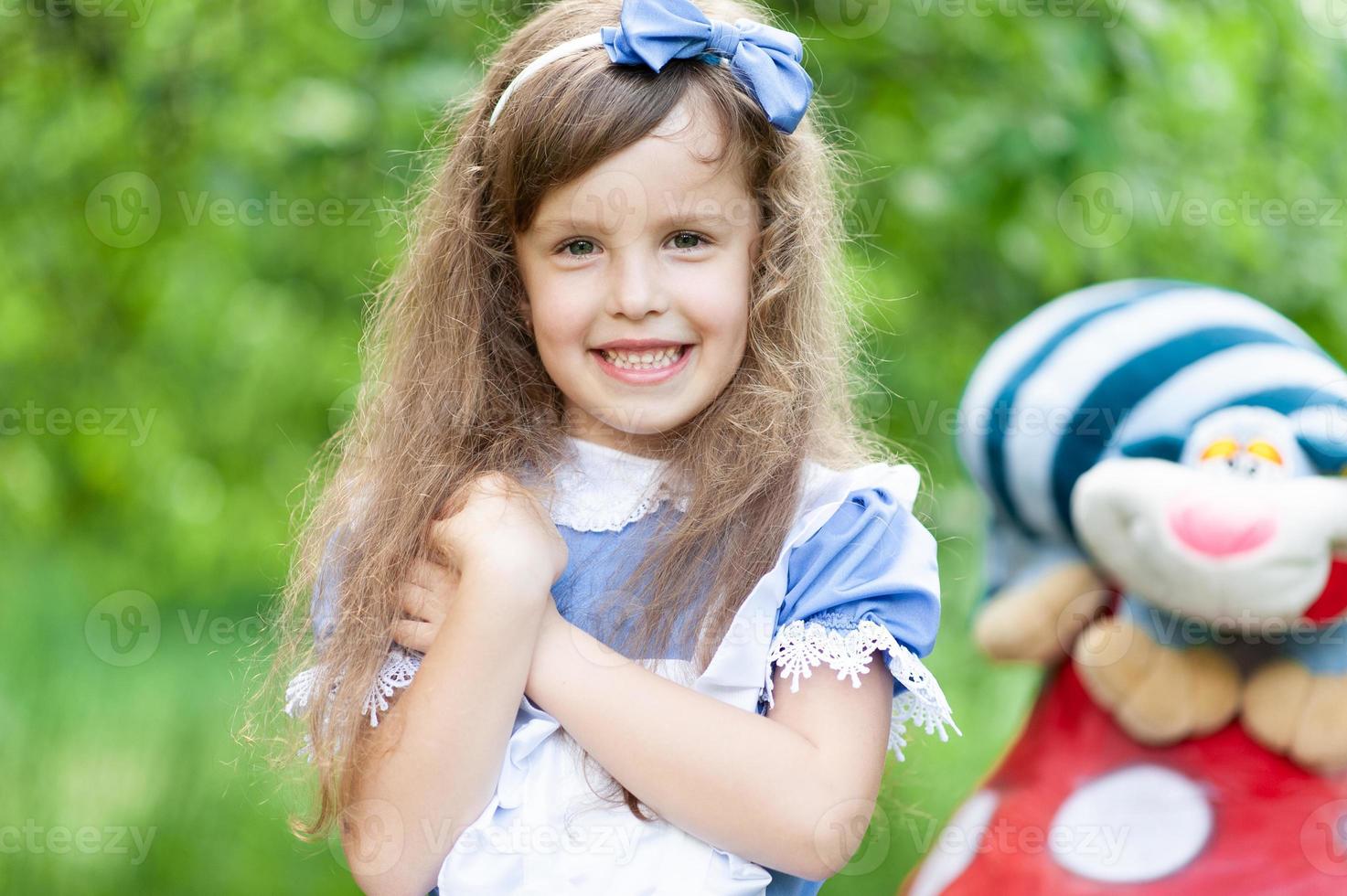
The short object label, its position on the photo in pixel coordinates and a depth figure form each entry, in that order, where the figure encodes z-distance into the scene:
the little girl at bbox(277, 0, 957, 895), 2.21
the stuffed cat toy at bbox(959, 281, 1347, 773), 2.42
